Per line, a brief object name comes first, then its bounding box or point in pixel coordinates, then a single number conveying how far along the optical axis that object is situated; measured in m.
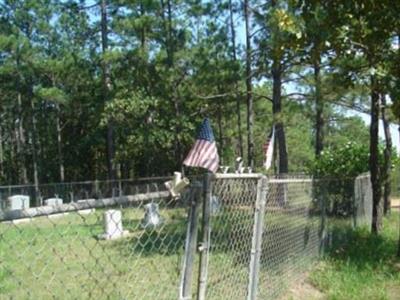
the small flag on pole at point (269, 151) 17.48
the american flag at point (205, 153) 7.93
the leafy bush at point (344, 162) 16.39
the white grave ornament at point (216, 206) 4.47
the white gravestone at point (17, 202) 21.67
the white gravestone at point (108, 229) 10.48
